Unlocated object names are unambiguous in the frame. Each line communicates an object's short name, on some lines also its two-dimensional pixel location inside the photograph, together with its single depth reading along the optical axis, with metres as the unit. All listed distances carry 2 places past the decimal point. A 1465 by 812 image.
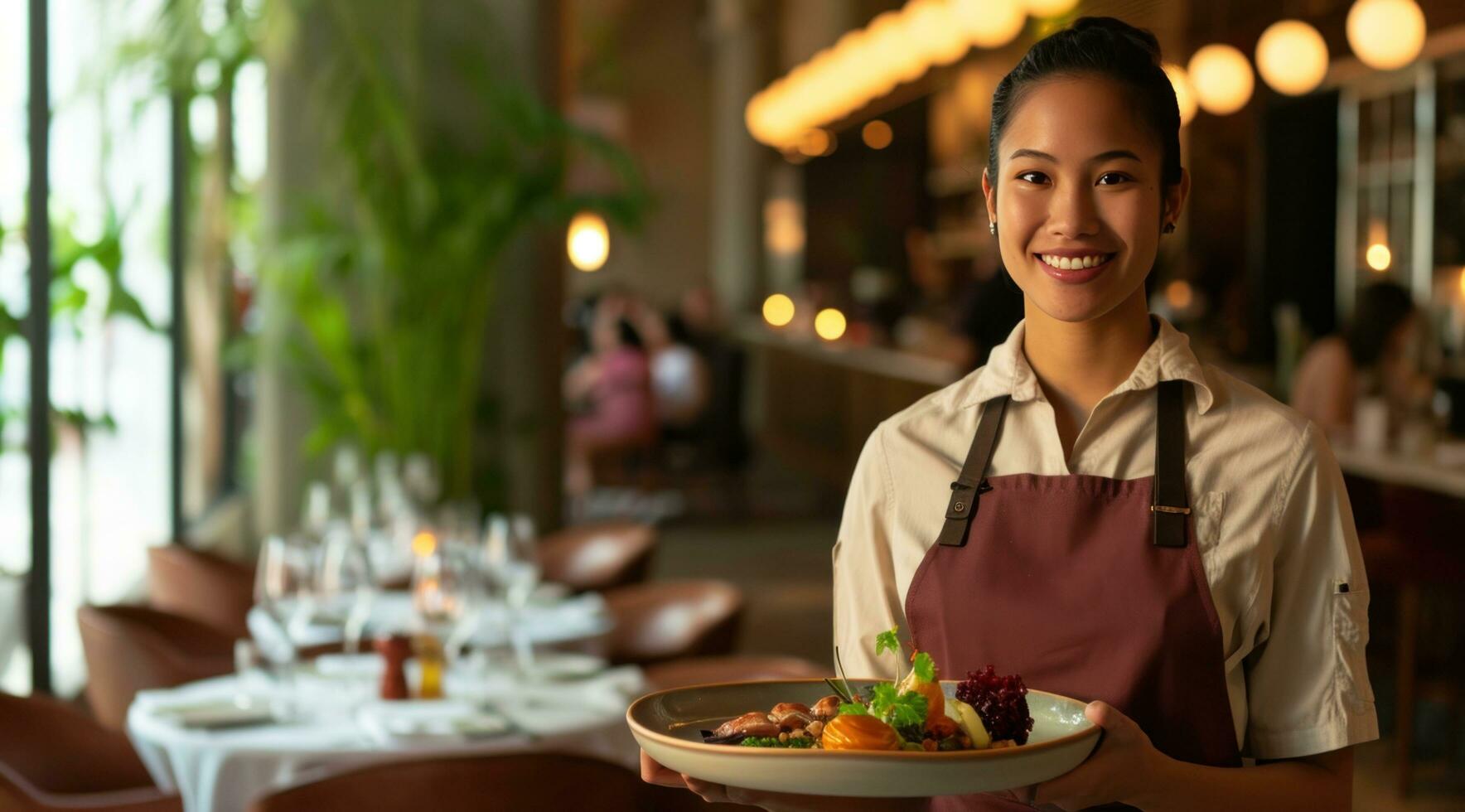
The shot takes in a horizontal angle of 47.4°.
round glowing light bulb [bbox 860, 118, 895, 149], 17.28
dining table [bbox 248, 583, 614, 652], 3.61
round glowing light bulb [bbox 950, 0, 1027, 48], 8.04
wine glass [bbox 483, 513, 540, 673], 4.08
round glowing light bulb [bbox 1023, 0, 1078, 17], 7.20
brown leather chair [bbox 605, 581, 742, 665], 4.71
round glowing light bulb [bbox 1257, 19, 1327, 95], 7.46
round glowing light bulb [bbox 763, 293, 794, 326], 16.61
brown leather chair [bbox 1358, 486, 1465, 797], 5.16
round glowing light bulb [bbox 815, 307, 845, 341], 14.46
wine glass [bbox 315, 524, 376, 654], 3.69
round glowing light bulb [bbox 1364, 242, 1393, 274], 9.13
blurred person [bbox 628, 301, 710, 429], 12.30
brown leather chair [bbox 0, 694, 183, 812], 3.51
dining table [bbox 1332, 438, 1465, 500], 5.39
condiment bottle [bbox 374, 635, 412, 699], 3.53
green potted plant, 6.38
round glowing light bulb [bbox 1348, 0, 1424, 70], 6.55
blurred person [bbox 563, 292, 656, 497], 11.33
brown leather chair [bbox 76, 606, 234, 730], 4.07
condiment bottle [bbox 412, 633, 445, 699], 3.58
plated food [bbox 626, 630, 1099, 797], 1.21
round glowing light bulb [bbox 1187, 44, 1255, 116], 7.94
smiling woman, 1.39
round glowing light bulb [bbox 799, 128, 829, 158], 17.48
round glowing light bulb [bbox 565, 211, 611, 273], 8.40
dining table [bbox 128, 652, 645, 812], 3.15
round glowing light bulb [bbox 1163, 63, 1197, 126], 6.92
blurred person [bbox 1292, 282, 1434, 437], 6.74
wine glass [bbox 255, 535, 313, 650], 3.43
